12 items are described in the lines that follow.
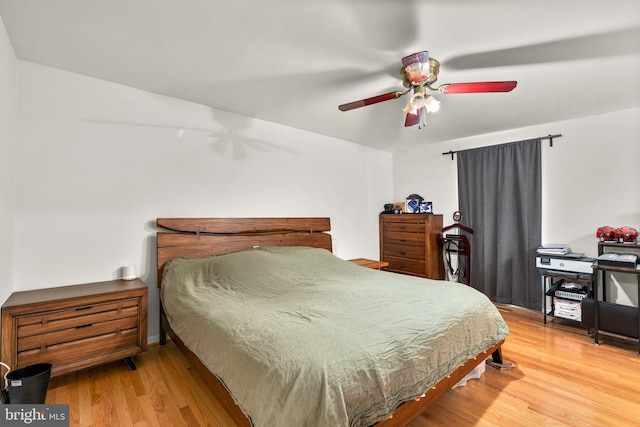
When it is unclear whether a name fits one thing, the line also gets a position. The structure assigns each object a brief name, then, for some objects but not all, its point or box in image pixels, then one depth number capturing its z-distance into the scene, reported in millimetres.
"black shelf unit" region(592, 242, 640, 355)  2812
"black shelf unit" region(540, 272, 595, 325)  3268
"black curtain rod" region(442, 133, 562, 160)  3709
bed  1255
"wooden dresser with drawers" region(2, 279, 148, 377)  1956
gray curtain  3879
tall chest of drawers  4559
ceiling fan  1950
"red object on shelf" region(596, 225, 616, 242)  3162
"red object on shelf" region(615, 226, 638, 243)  3078
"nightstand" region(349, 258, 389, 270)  4277
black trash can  1727
